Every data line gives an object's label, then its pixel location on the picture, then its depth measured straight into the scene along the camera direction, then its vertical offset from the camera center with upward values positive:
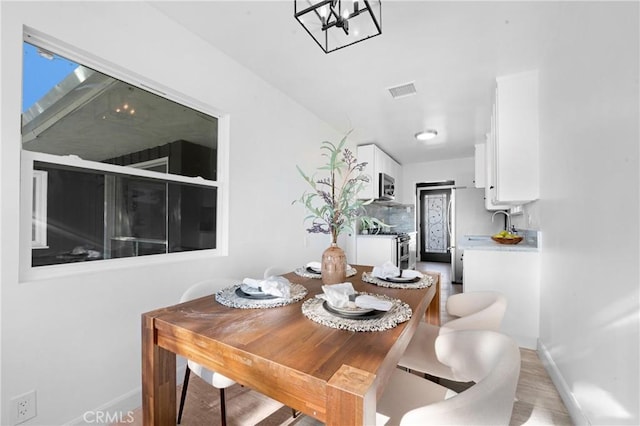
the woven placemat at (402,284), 1.52 -0.39
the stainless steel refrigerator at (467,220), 4.70 -0.07
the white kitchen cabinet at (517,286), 2.40 -0.64
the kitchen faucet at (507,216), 4.59 +0.00
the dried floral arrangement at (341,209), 1.42 +0.03
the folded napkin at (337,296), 1.09 -0.33
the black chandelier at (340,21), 1.40 +1.27
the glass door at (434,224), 6.49 -0.20
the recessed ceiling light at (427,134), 3.94 +1.18
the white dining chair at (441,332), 1.32 -0.67
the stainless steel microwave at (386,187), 4.57 +0.49
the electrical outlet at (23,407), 1.23 -0.88
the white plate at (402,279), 1.59 -0.37
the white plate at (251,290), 1.32 -0.37
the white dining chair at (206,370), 1.25 -0.75
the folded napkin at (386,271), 1.67 -0.35
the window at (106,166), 1.39 +0.30
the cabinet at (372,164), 4.50 +0.86
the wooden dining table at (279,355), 0.67 -0.41
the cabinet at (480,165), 4.28 +0.81
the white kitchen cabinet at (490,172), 2.80 +0.56
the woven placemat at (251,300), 1.20 -0.39
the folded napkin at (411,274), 1.64 -0.36
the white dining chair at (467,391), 0.67 -0.49
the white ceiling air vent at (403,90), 2.66 +1.25
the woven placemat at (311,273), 1.81 -0.40
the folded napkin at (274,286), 1.28 -0.35
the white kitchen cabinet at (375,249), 4.29 -0.54
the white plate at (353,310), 1.04 -0.37
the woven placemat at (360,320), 0.96 -0.39
